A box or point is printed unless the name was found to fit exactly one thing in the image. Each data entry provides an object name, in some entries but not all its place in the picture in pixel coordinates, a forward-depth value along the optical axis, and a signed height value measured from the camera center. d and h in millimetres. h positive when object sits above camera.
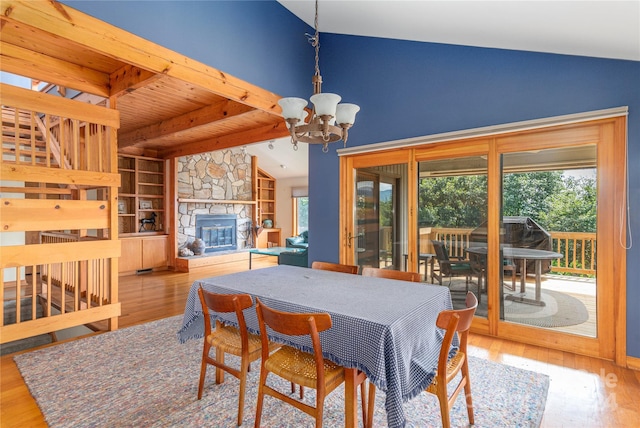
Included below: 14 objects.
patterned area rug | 1947 -1250
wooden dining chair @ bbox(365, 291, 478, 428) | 1537 -846
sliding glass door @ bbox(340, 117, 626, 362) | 2686 -148
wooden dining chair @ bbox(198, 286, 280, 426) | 1820 -823
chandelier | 2018 +631
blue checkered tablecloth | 1458 -577
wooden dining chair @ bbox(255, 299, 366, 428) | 1521 -824
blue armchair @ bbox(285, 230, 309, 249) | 7767 -738
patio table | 3041 -487
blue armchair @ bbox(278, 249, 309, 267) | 5875 -851
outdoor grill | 3045 -234
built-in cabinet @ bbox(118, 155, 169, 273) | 6613 -24
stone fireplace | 7590 +363
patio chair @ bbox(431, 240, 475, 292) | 3445 -595
